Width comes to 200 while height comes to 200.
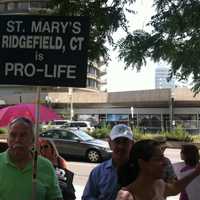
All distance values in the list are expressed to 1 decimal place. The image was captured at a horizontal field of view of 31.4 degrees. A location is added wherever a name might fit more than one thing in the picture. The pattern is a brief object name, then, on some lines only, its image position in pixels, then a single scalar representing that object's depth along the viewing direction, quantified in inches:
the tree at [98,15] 158.4
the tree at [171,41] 153.6
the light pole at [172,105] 1468.3
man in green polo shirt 101.7
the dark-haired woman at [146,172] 76.4
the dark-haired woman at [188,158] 137.6
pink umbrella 257.1
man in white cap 106.0
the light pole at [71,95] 1718.7
